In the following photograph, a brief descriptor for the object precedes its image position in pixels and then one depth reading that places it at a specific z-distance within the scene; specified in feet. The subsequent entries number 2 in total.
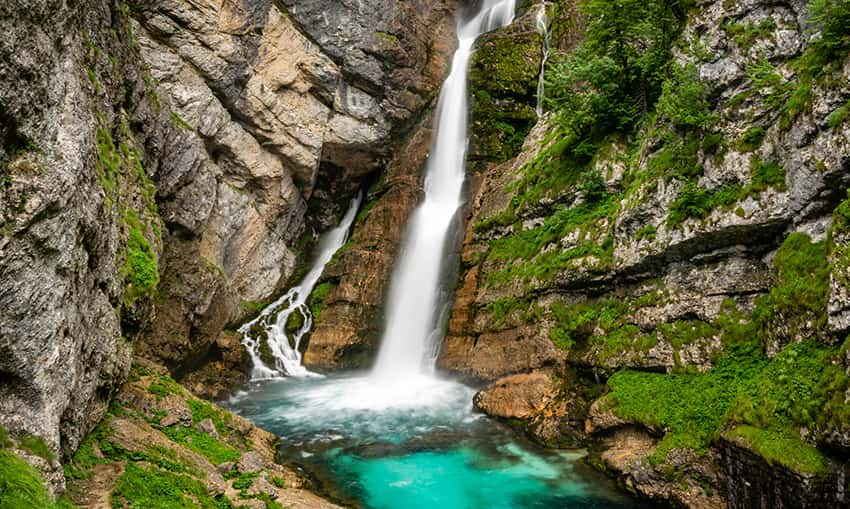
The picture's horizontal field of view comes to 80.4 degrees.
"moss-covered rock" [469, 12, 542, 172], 85.92
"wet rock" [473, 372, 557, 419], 47.11
